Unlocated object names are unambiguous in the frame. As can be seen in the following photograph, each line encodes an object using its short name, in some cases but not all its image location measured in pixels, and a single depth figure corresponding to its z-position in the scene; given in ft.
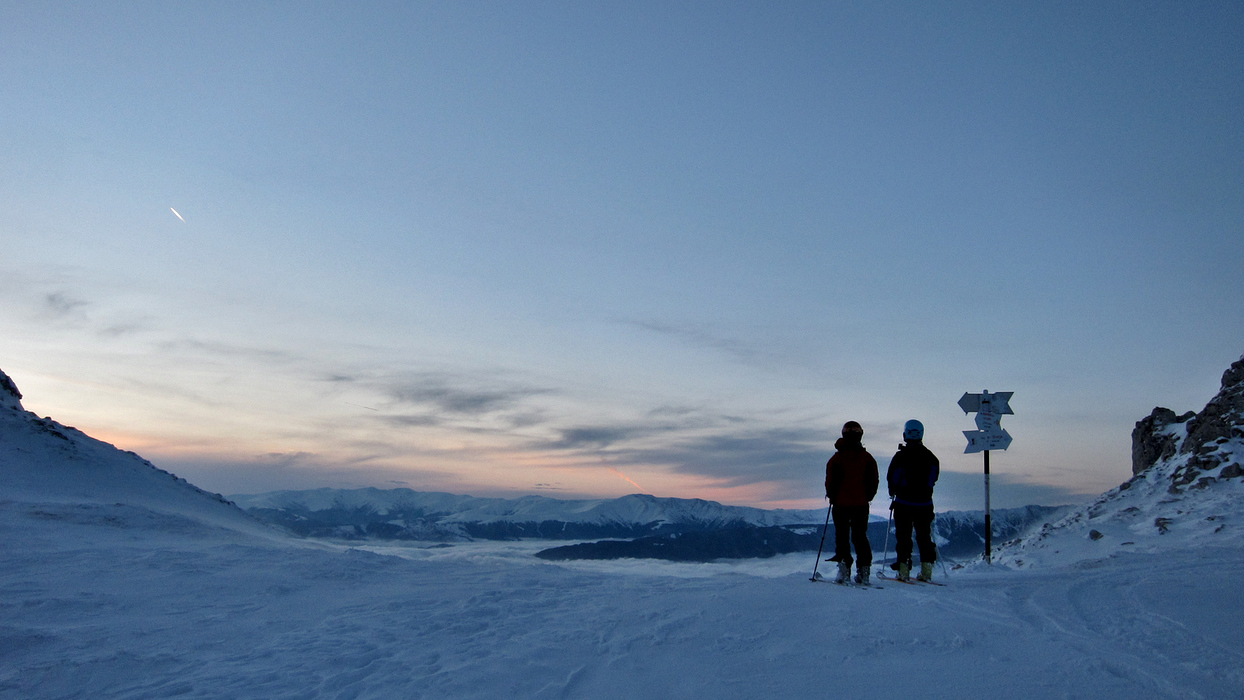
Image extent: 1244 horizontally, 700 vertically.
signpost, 51.03
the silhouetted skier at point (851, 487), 32.27
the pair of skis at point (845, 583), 30.01
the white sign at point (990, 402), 51.44
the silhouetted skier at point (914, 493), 33.37
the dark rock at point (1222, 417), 65.16
